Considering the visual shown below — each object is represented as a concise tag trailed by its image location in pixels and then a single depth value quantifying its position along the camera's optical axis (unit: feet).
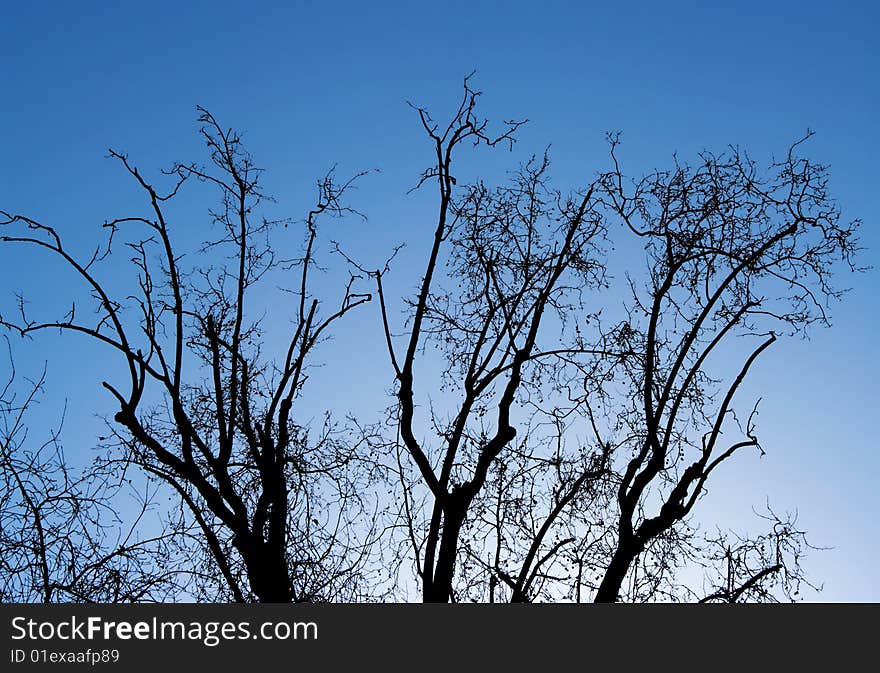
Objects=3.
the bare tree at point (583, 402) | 26.43
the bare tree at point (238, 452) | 25.59
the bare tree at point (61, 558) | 24.97
